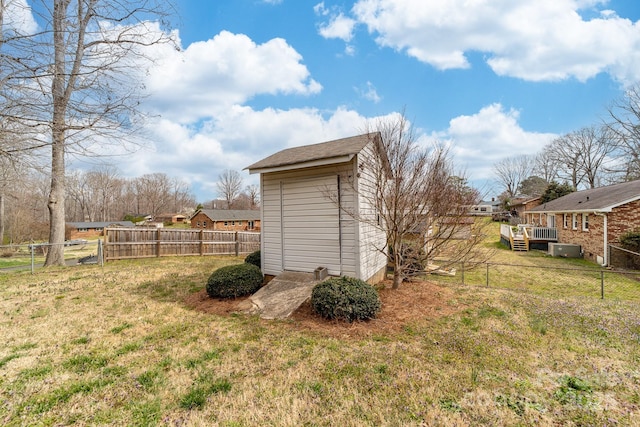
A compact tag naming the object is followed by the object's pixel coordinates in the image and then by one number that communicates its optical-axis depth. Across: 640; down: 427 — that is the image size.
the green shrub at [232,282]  6.07
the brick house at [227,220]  38.53
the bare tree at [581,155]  32.66
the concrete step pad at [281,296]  5.30
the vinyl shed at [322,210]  6.26
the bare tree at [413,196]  5.83
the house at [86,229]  35.31
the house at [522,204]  30.89
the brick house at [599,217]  12.27
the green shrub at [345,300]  4.77
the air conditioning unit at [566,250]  15.16
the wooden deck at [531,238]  18.42
